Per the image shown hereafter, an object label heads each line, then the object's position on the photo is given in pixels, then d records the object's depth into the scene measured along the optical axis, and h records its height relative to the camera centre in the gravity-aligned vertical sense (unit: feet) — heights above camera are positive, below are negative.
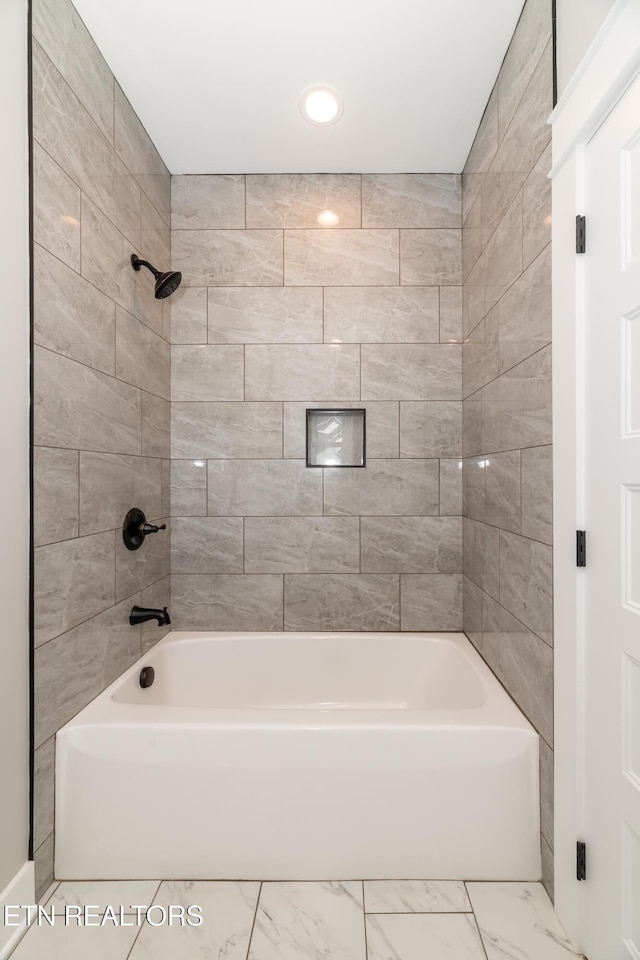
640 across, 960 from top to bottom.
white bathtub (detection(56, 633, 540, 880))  4.98 -3.03
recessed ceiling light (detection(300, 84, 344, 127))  6.41 +4.80
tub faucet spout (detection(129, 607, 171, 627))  6.55 -1.68
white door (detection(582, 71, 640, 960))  3.61 -0.37
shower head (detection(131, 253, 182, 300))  6.56 +2.59
